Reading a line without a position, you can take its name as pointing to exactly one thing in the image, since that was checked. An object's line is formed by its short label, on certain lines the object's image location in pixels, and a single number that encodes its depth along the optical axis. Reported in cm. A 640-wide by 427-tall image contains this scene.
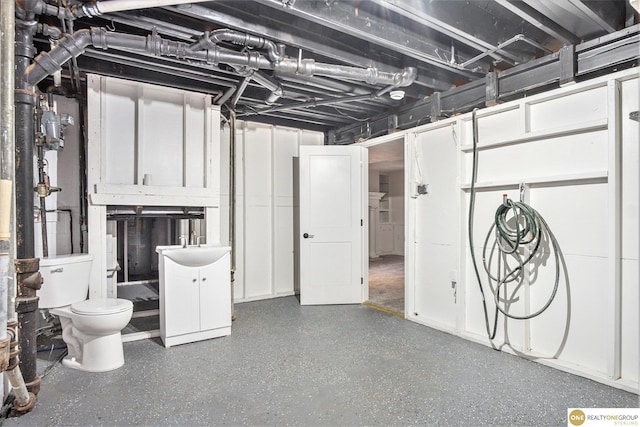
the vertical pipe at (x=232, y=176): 377
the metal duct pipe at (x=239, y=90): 298
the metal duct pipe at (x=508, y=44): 246
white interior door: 424
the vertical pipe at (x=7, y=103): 174
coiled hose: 257
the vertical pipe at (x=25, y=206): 206
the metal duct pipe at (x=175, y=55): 220
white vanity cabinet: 294
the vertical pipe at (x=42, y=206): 292
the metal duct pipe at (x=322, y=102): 346
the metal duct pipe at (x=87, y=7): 188
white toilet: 249
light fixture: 338
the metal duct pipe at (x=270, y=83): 291
